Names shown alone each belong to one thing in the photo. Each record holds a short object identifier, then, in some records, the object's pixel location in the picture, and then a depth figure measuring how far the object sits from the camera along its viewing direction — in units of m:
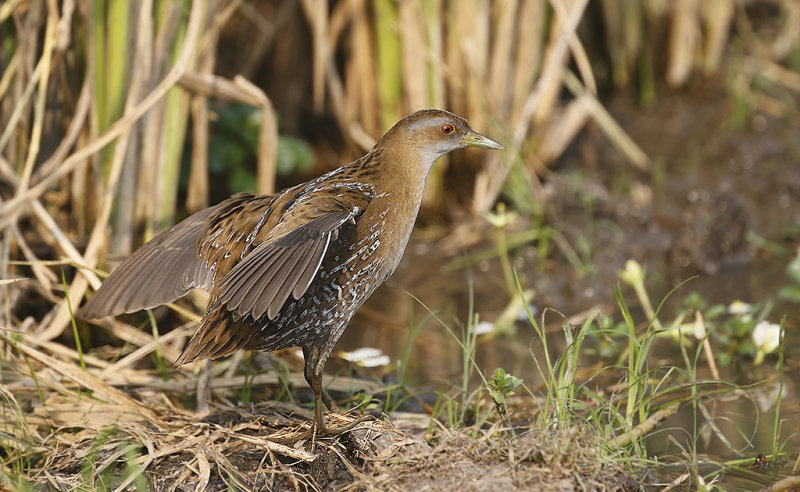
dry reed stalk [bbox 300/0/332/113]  10.95
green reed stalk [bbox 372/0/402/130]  11.20
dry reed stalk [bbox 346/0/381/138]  11.34
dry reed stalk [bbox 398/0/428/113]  10.91
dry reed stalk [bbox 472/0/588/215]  10.60
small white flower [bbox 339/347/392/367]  8.27
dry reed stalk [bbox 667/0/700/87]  13.43
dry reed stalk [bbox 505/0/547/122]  11.57
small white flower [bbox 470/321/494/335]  9.22
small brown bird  5.91
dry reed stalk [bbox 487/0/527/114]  11.36
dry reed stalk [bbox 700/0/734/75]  13.57
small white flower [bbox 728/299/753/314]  8.58
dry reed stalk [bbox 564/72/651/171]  11.73
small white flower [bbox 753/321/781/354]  7.77
